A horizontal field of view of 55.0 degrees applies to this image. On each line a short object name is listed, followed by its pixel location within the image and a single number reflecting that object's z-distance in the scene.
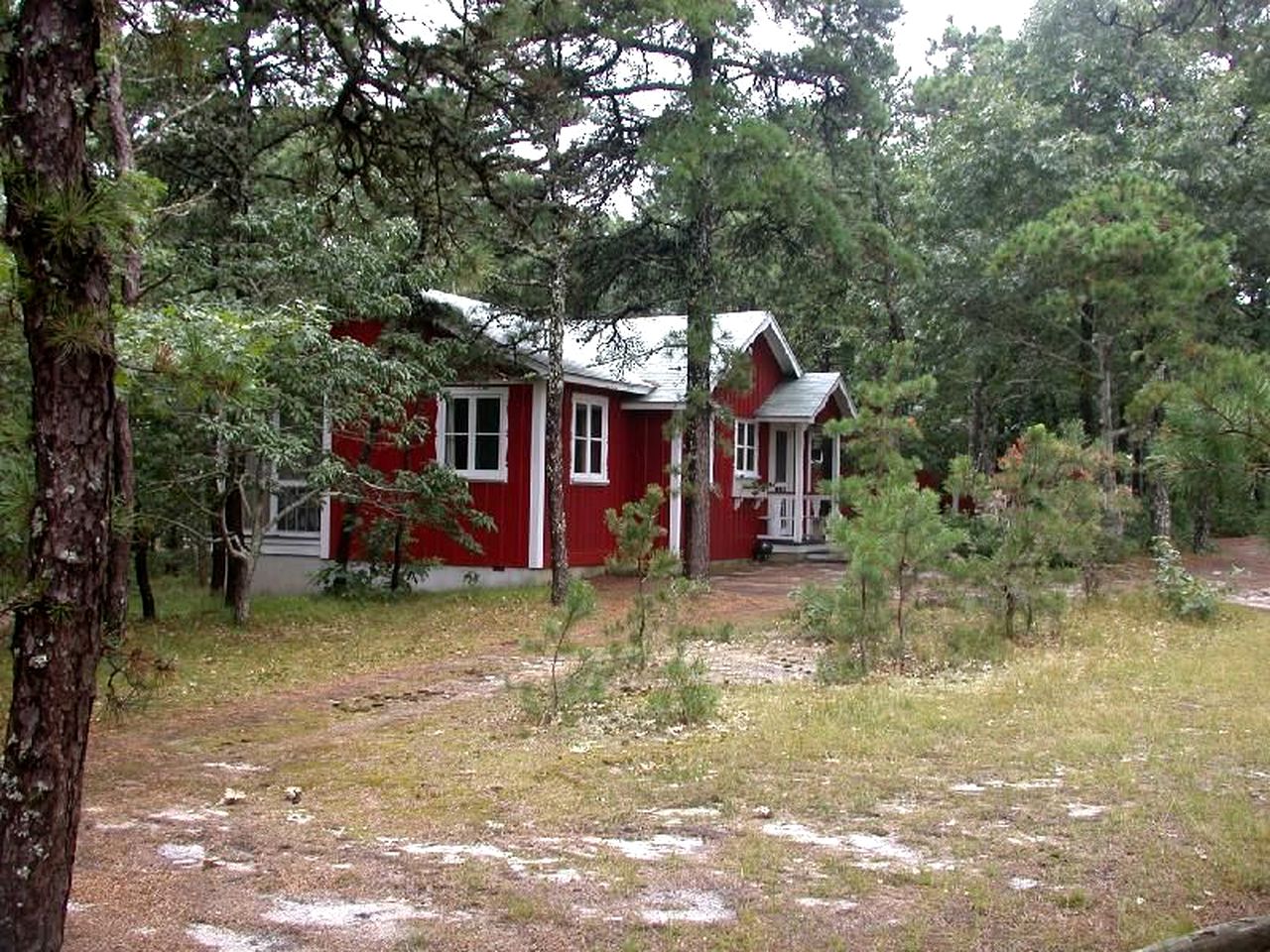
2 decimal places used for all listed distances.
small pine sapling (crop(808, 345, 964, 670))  10.09
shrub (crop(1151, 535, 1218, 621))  13.95
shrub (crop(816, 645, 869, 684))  9.75
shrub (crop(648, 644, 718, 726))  7.95
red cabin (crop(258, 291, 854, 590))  18.05
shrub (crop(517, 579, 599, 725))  7.88
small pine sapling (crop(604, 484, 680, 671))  8.83
